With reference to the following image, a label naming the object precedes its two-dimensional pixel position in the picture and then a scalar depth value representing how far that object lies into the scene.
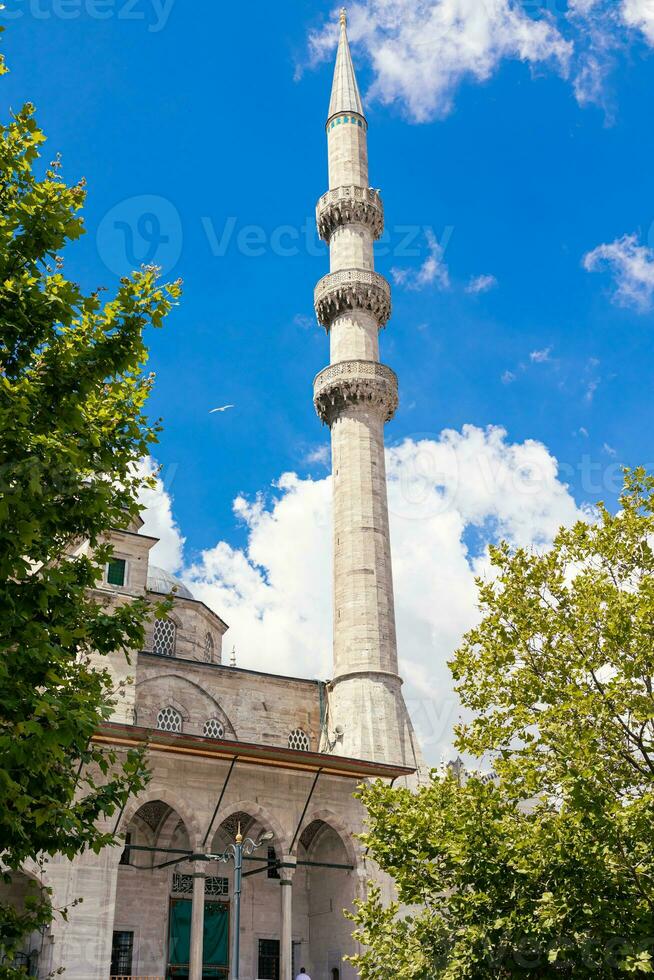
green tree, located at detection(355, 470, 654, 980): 12.22
